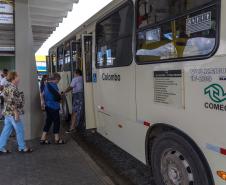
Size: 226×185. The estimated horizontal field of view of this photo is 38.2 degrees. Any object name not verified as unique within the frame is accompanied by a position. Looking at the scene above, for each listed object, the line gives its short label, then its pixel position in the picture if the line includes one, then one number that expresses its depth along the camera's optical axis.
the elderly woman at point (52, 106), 7.18
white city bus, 3.07
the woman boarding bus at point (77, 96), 8.12
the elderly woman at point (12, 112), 6.35
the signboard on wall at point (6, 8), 7.61
